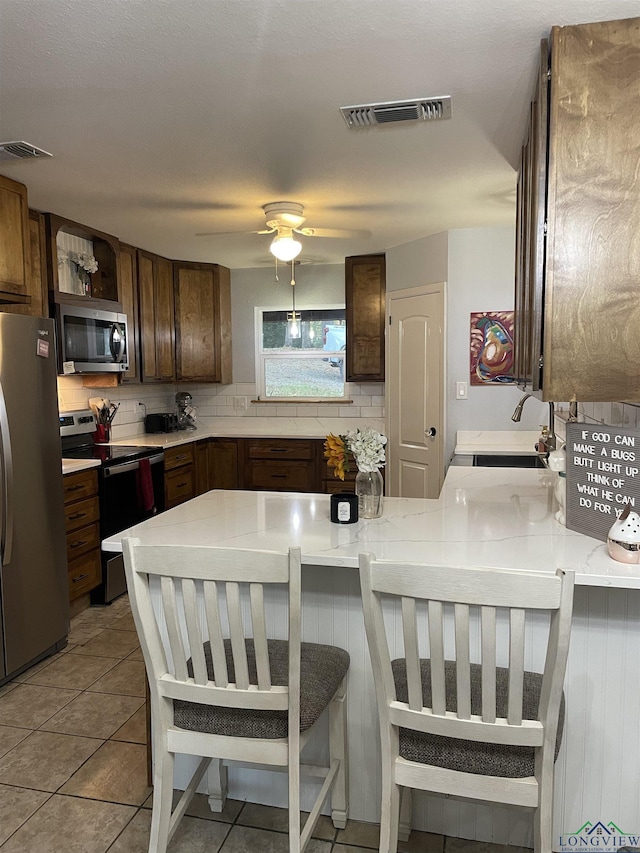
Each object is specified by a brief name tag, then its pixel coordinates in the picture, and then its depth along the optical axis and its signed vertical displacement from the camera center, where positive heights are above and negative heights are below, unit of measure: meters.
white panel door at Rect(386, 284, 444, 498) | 4.88 -0.12
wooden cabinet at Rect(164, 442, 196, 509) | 5.04 -0.78
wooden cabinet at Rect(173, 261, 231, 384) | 5.75 +0.51
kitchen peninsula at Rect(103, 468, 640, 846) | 1.81 -0.70
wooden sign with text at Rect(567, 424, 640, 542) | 1.82 -0.30
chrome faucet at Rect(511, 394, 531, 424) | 2.72 -0.17
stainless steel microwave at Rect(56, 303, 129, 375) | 4.03 +0.25
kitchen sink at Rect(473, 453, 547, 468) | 4.30 -0.57
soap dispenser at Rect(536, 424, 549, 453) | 2.85 -0.30
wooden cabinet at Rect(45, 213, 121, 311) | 3.97 +0.83
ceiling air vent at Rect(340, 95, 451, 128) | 2.46 +1.02
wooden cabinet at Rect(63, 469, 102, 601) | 3.78 -0.90
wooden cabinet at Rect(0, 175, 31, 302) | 3.27 +0.70
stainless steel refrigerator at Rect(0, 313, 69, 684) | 2.99 -0.59
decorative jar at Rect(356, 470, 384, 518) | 2.21 -0.40
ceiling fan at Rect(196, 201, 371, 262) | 3.88 +0.94
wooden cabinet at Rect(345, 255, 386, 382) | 5.51 +0.51
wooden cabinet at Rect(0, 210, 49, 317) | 3.56 +0.57
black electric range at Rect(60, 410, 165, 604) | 4.10 -0.68
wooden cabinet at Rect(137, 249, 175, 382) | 5.19 +0.49
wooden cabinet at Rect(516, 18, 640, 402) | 1.72 +0.42
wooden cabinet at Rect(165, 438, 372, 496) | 5.62 -0.79
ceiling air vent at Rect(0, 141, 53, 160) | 2.82 +1.00
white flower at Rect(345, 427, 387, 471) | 2.17 -0.24
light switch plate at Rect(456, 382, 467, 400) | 4.80 -0.11
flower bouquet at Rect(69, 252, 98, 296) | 4.46 +0.77
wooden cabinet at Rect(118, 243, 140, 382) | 4.88 +0.63
